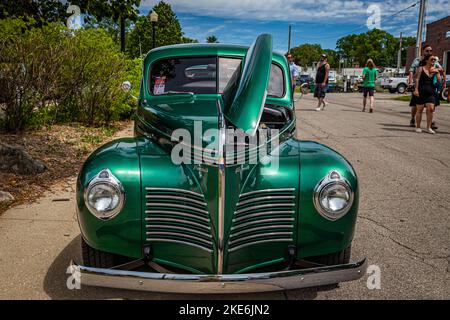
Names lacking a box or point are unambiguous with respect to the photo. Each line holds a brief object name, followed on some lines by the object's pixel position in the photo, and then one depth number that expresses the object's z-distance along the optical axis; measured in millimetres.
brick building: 33109
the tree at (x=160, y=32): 45500
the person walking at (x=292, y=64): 13401
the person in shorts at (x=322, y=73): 12648
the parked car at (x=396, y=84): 30531
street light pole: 16578
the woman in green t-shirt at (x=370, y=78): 12398
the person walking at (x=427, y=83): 8352
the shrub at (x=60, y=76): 6531
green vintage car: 2281
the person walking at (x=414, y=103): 8423
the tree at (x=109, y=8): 5250
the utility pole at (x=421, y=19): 22875
